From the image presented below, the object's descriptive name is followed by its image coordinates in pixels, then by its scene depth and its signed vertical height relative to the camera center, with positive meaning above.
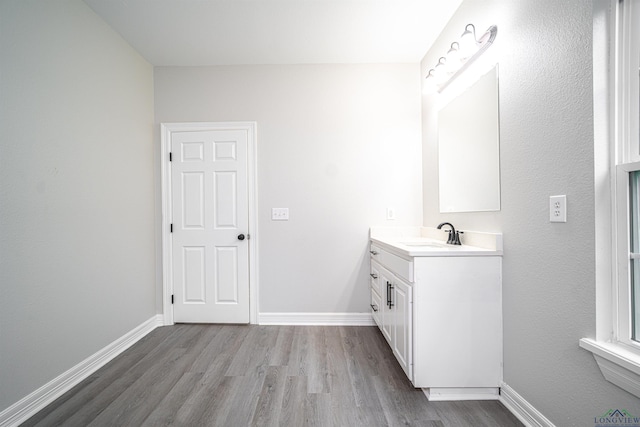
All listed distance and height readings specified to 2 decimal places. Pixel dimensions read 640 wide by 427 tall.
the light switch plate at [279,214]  2.84 -0.02
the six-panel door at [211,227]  2.83 -0.15
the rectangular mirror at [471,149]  1.73 +0.44
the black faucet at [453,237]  2.02 -0.19
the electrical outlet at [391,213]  2.82 -0.02
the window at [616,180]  1.03 +0.11
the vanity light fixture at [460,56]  1.72 +1.08
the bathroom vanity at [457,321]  1.63 -0.64
